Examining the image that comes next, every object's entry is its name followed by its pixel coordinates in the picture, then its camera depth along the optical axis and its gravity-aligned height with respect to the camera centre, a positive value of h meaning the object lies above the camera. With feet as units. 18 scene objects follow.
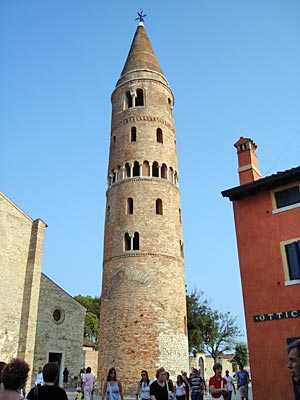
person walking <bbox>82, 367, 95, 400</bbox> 38.34 -1.39
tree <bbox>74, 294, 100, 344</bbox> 167.94 +20.86
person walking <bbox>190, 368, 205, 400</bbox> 35.47 -1.63
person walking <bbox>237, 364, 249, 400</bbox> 45.24 -1.60
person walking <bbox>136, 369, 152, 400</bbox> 32.68 -1.46
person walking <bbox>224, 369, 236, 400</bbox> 46.11 -1.55
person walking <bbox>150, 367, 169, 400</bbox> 22.42 -1.06
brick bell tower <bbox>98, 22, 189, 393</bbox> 65.41 +21.76
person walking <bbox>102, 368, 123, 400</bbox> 25.59 -1.18
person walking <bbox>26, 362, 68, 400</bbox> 14.33 -0.67
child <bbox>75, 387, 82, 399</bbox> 46.70 -2.76
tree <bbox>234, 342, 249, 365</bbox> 141.79 +4.68
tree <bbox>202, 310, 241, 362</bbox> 128.36 +10.20
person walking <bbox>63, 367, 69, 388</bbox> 75.55 -1.26
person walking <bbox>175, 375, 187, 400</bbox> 34.91 -1.82
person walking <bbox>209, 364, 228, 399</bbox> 26.45 -1.12
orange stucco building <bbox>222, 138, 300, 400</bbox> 40.60 +9.99
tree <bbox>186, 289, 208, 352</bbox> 123.65 +13.80
